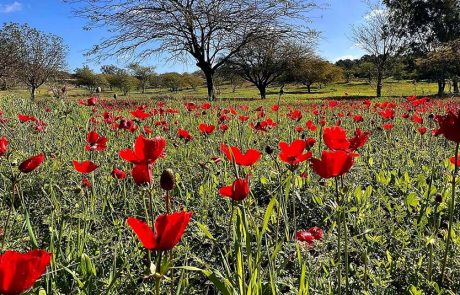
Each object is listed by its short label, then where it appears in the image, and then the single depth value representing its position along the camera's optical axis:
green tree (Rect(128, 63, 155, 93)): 79.00
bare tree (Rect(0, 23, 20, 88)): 23.83
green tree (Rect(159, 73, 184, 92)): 78.49
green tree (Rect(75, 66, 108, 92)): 73.28
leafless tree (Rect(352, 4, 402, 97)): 32.94
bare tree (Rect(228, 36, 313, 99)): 33.56
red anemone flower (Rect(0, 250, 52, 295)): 0.65
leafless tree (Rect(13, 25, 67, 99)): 29.41
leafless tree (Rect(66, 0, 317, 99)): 18.42
